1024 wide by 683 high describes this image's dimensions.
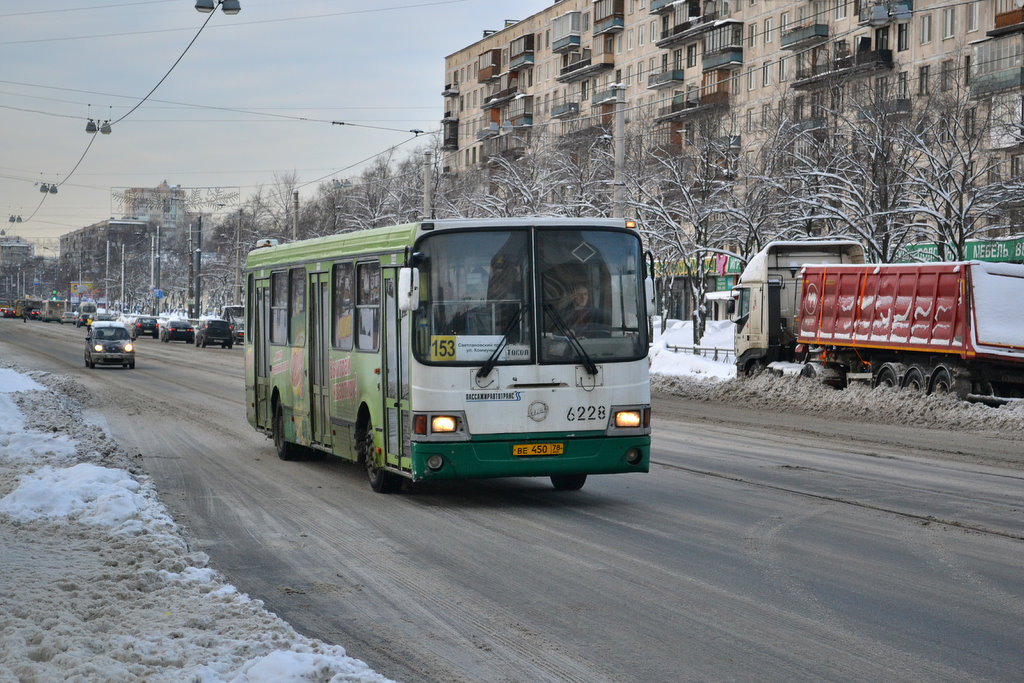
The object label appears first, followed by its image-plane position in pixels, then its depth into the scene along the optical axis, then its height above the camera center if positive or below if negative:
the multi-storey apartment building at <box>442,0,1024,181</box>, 50.91 +15.52
